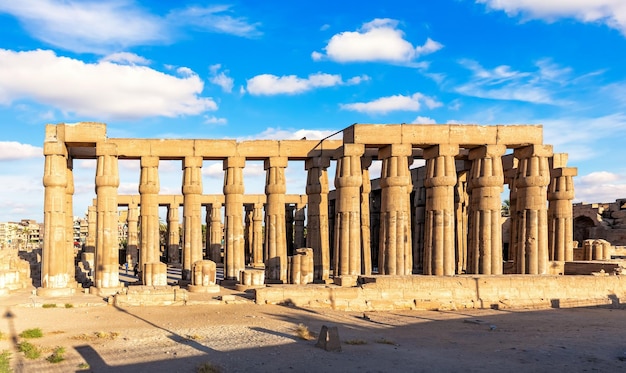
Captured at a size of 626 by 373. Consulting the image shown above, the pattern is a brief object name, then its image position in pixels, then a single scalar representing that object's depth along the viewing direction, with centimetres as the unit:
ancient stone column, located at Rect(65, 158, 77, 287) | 2609
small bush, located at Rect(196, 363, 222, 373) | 1100
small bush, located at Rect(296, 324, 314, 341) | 1472
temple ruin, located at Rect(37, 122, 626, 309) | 2233
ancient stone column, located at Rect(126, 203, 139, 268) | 4451
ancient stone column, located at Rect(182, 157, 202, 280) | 2745
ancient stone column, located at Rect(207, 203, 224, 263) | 3872
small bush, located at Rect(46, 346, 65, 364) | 1222
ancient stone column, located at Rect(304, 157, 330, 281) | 2780
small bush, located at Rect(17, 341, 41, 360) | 1255
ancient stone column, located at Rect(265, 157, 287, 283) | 2780
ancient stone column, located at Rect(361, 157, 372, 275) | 2783
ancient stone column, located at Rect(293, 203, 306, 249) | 4681
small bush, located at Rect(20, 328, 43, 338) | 1490
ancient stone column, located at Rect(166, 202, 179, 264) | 4356
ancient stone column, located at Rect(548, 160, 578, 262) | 3047
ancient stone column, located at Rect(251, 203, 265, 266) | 4324
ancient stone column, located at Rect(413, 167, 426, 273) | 3475
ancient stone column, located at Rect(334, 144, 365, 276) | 2467
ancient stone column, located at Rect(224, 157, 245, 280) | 2783
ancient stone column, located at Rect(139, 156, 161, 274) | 2705
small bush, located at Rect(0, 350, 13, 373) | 1108
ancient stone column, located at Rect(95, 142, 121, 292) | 2428
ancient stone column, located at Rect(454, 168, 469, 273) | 3266
